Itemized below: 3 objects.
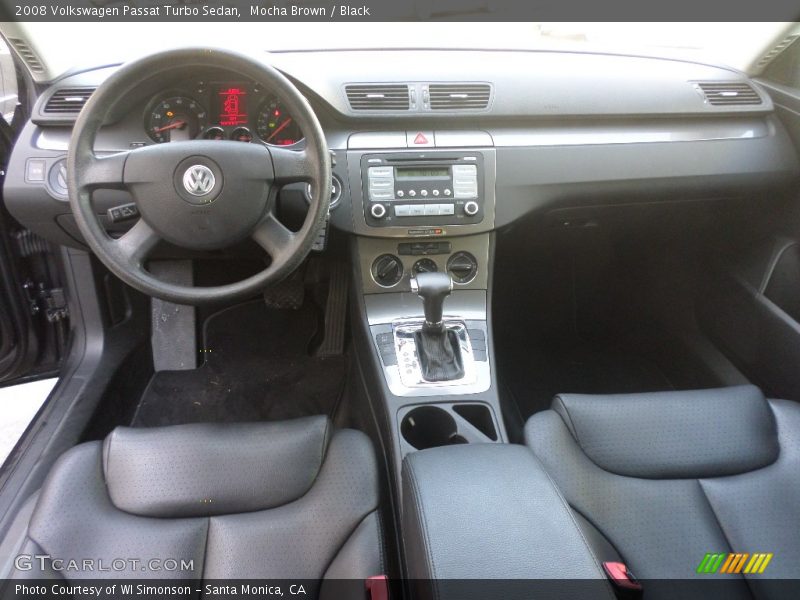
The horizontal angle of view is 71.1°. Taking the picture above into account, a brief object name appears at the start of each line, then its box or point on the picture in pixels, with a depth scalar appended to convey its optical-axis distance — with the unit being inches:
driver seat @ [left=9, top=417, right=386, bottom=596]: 45.5
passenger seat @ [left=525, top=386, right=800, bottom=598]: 45.7
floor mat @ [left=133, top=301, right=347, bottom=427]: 83.7
